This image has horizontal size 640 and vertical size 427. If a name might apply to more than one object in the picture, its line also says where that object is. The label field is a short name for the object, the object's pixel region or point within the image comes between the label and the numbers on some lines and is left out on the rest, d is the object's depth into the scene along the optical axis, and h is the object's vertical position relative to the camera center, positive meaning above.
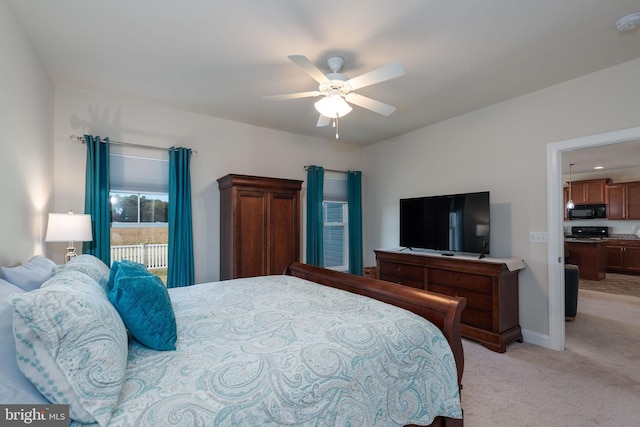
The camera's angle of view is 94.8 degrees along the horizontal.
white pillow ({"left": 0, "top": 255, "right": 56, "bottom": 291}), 1.52 -0.30
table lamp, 2.40 -0.08
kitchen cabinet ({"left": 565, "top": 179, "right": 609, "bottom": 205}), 7.42 +0.68
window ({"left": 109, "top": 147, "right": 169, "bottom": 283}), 3.39 +0.11
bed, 0.91 -0.57
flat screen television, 3.36 -0.06
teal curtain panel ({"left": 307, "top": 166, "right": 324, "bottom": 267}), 4.55 +0.04
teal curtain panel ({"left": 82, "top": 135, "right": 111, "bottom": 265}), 3.08 +0.22
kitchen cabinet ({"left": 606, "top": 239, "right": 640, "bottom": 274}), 6.81 -0.92
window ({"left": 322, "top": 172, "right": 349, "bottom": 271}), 5.08 -0.07
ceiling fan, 2.05 +1.03
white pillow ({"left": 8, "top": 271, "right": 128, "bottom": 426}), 0.88 -0.42
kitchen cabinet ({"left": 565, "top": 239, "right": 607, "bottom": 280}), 6.31 -0.86
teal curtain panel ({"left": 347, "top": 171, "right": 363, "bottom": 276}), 5.05 -0.05
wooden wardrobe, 3.57 -0.08
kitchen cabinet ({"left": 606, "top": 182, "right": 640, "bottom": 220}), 6.88 +0.41
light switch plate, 3.11 -0.20
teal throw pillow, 1.28 -0.41
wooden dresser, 2.98 -0.80
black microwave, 7.37 +0.15
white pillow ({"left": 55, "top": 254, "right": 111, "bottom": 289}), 1.63 -0.28
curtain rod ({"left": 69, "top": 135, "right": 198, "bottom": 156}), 3.12 +0.86
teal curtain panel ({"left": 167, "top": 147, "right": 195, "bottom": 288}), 3.52 -0.04
